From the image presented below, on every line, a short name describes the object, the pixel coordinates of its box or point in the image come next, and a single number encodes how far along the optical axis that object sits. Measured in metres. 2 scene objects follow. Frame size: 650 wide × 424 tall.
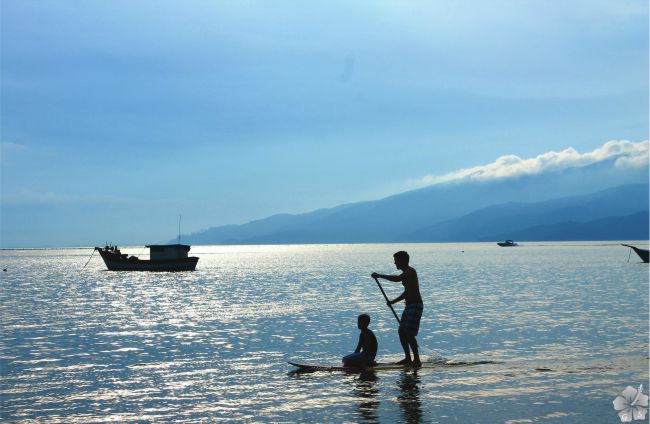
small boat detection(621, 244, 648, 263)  107.69
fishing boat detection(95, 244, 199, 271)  93.75
